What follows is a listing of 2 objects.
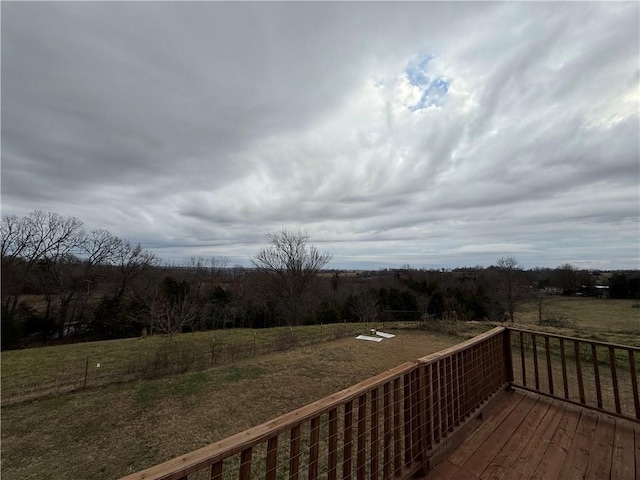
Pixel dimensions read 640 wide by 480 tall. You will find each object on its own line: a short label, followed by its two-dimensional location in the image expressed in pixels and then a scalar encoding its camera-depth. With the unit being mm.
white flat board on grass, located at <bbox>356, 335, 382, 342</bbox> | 11283
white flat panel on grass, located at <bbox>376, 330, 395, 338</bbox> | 11916
